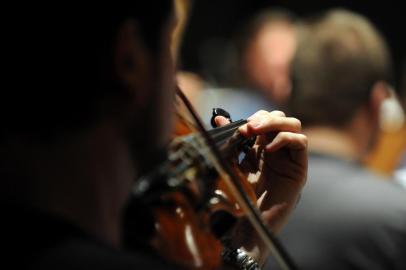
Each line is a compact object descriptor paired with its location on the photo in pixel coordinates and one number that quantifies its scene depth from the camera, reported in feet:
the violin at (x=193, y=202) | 7.00
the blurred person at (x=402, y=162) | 21.07
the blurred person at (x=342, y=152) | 14.48
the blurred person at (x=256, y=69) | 27.22
